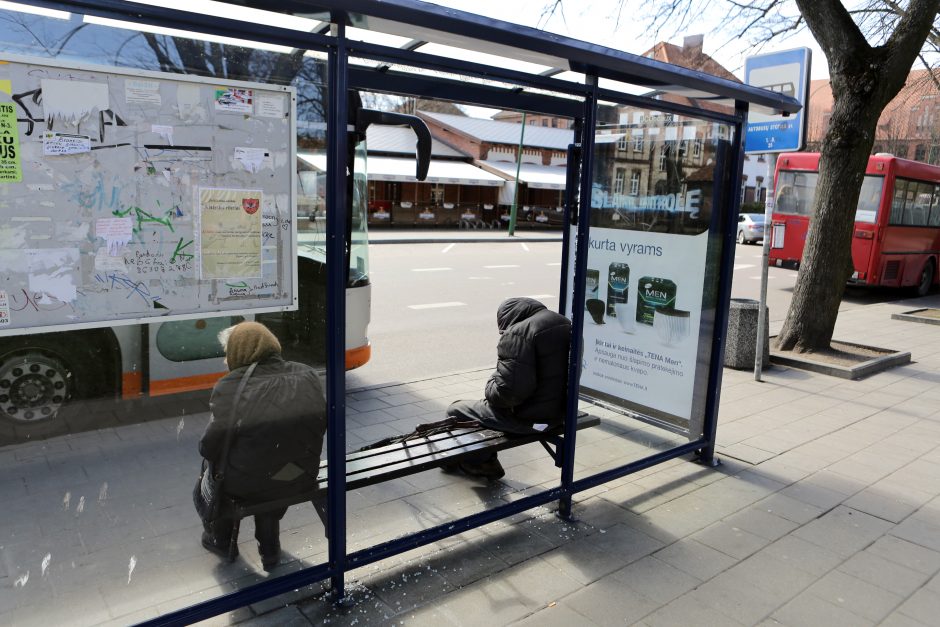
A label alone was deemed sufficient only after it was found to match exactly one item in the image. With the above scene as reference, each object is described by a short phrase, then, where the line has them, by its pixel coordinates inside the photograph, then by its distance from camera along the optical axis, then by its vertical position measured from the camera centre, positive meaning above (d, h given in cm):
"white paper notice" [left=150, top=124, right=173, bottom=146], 241 +22
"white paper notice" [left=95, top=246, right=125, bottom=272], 240 -24
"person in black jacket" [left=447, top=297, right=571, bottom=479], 388 -91
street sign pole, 710 -83
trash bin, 767 -132
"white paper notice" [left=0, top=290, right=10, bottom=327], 225 -40
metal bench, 296 -133
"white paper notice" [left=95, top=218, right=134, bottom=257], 239 -14
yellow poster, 216 +13
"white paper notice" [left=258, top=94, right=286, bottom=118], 260 +35
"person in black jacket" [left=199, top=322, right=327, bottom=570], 277 -94
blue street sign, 613 +112
